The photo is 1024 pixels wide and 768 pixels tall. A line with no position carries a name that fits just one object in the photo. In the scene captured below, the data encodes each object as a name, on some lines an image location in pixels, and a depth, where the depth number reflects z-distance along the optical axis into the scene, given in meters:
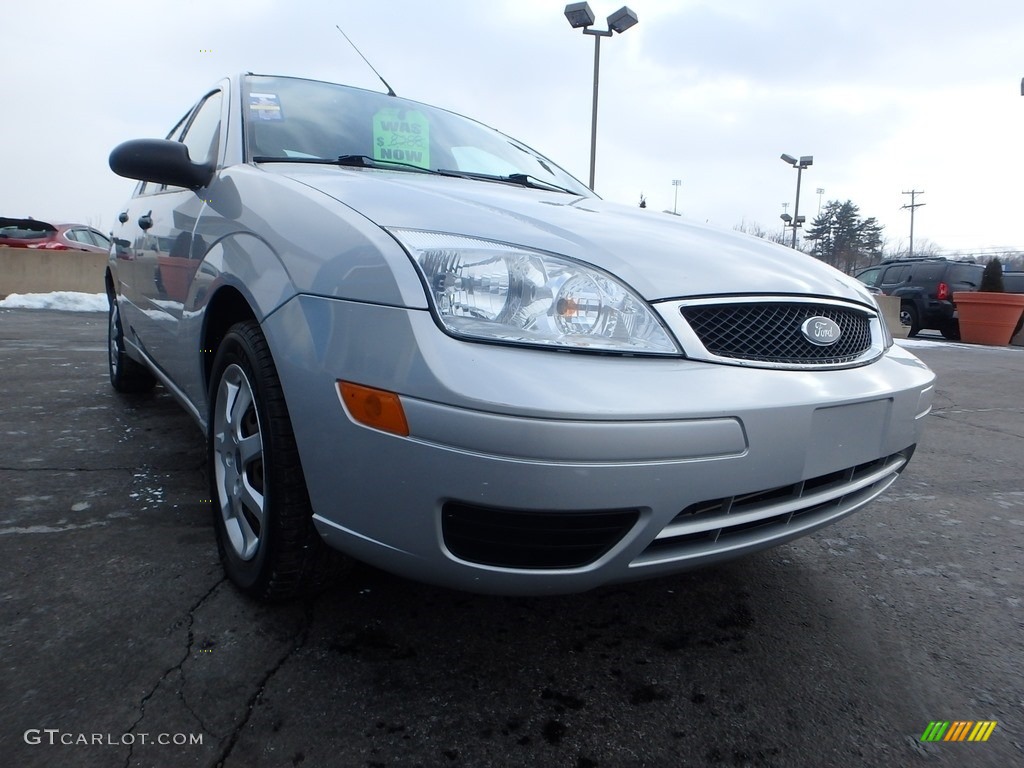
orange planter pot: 11.55
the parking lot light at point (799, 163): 25.47
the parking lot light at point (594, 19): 10.91
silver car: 1.25
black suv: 12.86
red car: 12.94
